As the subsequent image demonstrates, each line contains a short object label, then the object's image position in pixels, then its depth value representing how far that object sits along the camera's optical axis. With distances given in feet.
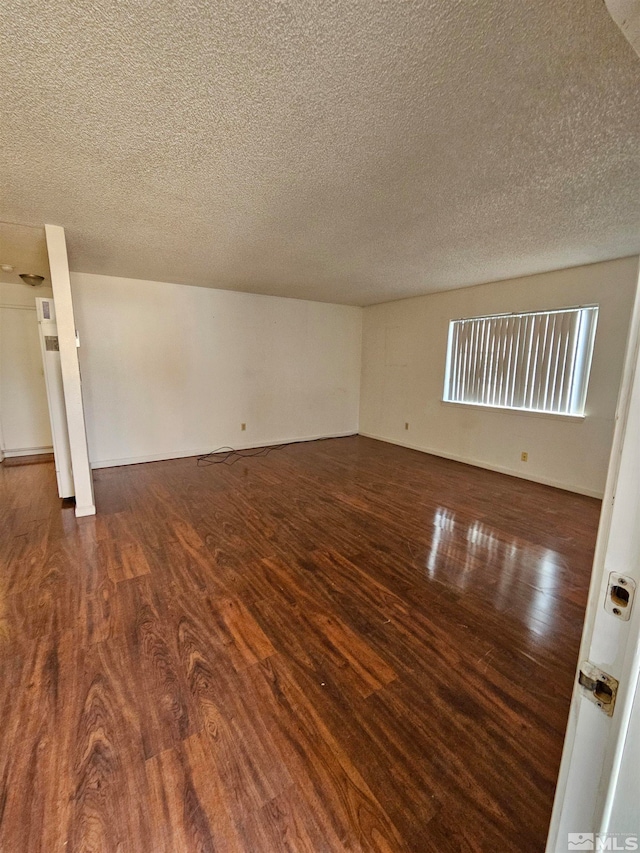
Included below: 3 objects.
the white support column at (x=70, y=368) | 9.32
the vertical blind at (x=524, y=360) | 12.41
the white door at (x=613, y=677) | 1.43
